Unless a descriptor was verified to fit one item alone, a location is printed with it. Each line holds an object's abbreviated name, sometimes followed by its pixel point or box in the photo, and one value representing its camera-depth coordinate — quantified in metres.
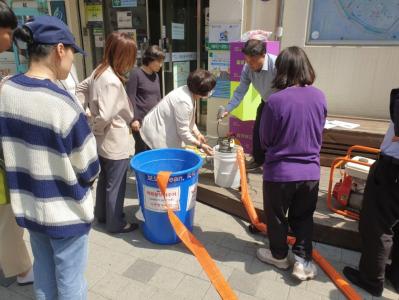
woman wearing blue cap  1.37
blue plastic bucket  2.63
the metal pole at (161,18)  5.65
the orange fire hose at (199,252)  2.25
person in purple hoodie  2.18
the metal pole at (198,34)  5.61
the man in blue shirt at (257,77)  3.29
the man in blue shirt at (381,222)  2.10
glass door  5.79
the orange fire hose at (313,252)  2.31
